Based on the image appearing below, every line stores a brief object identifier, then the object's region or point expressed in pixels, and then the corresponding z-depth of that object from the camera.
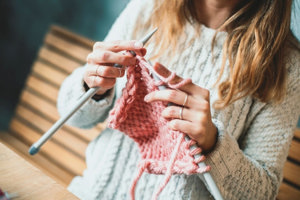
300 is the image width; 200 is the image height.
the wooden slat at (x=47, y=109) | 1.21
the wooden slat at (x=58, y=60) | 1.25
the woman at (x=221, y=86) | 0.64
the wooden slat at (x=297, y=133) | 0.90
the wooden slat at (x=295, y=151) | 0.91
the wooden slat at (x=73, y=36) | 1.22
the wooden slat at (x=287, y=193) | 0.91
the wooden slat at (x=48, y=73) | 1.28
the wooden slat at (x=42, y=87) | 1.30
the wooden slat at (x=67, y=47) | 1.23
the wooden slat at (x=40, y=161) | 1.21
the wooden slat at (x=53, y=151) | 1.23
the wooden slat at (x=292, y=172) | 0.92
